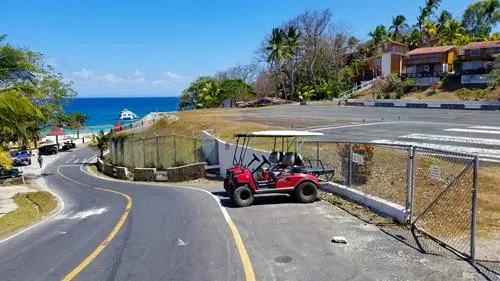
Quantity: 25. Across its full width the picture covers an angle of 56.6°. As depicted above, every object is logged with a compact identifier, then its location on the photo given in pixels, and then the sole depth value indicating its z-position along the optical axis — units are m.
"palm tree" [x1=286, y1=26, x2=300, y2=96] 74.94
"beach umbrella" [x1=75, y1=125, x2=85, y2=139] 88.53
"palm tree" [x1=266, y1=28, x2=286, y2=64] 73.56
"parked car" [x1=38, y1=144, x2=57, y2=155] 59.80
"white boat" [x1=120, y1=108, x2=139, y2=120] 154.65
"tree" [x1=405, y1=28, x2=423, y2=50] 87.06
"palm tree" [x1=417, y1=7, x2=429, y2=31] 92.00
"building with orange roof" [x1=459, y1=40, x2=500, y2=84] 59.02
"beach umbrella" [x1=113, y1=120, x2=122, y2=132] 53.38
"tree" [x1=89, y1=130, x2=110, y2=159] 43.06
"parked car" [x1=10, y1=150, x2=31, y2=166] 48.16
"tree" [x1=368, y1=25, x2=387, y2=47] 90.56
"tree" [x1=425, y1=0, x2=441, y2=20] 92.12
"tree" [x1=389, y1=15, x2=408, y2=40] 96.01
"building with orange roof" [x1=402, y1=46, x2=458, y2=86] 64.31
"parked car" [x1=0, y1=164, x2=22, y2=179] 33.25
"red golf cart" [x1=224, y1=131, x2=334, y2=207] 12.17
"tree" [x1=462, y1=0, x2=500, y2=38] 95.62
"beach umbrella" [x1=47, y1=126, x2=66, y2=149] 66.88
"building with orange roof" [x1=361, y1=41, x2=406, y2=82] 75.50
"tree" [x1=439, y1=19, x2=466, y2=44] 82.50
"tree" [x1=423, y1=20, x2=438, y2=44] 86.95
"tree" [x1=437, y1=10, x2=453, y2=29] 88.88
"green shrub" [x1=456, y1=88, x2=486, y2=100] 52.53
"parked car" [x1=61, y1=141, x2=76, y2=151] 65.89
